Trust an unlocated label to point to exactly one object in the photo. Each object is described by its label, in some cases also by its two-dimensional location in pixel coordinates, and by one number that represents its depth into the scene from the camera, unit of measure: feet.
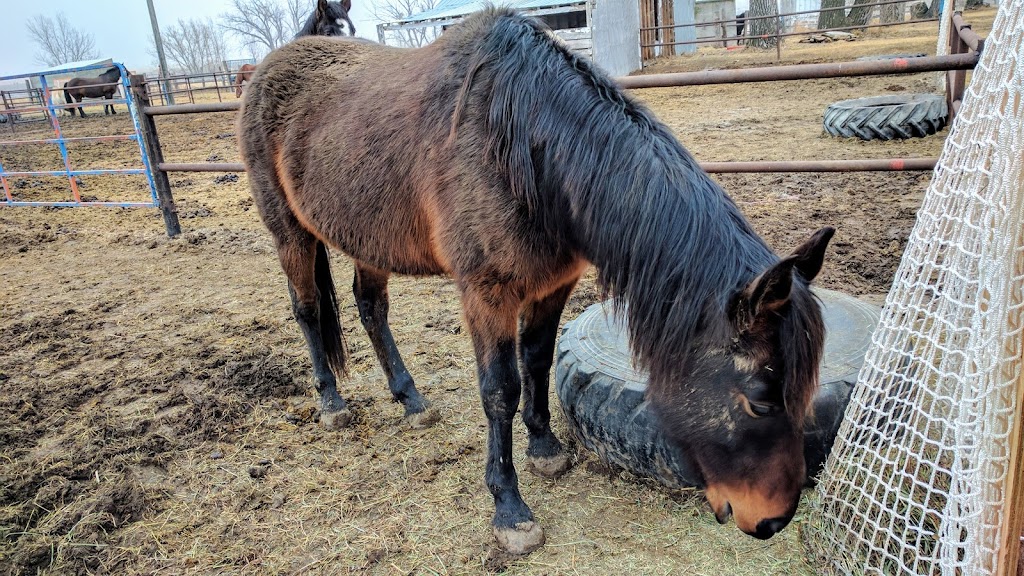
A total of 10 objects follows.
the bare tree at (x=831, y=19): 66.03
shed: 47.57
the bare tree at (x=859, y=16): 62.69
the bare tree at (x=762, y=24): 61.93
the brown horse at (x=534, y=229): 5.30
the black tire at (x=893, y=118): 21.89
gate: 21.59
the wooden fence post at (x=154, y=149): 21.08
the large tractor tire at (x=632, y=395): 7.25
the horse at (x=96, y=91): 69.56
